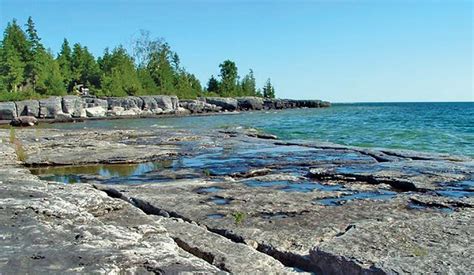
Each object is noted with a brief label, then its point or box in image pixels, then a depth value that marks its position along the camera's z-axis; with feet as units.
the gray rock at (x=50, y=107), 193.47
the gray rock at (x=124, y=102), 235.20
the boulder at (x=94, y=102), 222.83
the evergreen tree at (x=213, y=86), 409.08
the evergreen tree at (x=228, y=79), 402.72
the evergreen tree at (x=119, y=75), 280.72
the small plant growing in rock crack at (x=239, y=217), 20.40
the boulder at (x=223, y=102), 314.14
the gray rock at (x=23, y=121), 151.64
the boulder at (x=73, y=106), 202.80
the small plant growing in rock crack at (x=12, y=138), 65.94
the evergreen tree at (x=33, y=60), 252.21
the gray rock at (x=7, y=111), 178.60
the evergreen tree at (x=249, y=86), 438.24
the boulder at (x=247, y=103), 340.80
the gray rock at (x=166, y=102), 258.02
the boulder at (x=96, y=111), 215.92
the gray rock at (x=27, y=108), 185.78
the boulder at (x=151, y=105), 250.47
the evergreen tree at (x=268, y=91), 481.46
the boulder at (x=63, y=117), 189.16
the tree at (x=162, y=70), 335.75
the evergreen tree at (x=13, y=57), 230.07
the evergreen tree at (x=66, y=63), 284.00
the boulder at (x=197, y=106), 284.00
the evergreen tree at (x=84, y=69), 297.53
